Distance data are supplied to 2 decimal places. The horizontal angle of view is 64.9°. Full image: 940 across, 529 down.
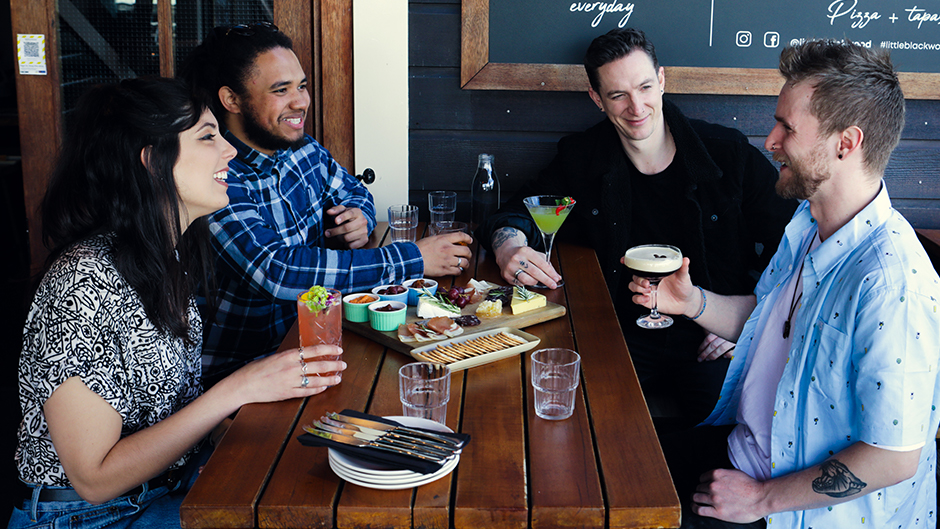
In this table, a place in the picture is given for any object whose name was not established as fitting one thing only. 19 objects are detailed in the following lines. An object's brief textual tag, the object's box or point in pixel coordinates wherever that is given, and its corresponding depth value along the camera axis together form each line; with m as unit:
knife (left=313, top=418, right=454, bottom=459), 1.17
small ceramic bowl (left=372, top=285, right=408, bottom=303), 1.87
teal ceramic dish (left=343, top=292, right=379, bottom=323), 1.79
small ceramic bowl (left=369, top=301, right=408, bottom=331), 1.73
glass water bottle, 2.98
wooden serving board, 1.68
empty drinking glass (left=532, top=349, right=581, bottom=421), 1.38
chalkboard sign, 2.81
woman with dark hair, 1.34
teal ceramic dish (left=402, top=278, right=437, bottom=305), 1.94
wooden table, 1.09
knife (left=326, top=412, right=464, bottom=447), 1.20
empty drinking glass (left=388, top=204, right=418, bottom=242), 2.52
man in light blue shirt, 1.30
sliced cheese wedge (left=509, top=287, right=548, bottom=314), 1.86
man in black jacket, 2.47
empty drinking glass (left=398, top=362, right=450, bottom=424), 1.35
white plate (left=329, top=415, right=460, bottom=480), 1.12
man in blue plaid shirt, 2.03
